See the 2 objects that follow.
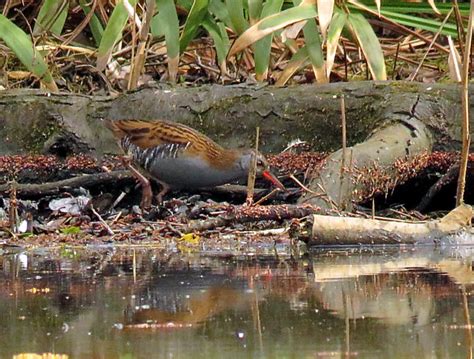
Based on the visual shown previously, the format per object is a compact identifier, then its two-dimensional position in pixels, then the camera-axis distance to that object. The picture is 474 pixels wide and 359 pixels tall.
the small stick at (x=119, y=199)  17.19
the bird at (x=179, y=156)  16.80
